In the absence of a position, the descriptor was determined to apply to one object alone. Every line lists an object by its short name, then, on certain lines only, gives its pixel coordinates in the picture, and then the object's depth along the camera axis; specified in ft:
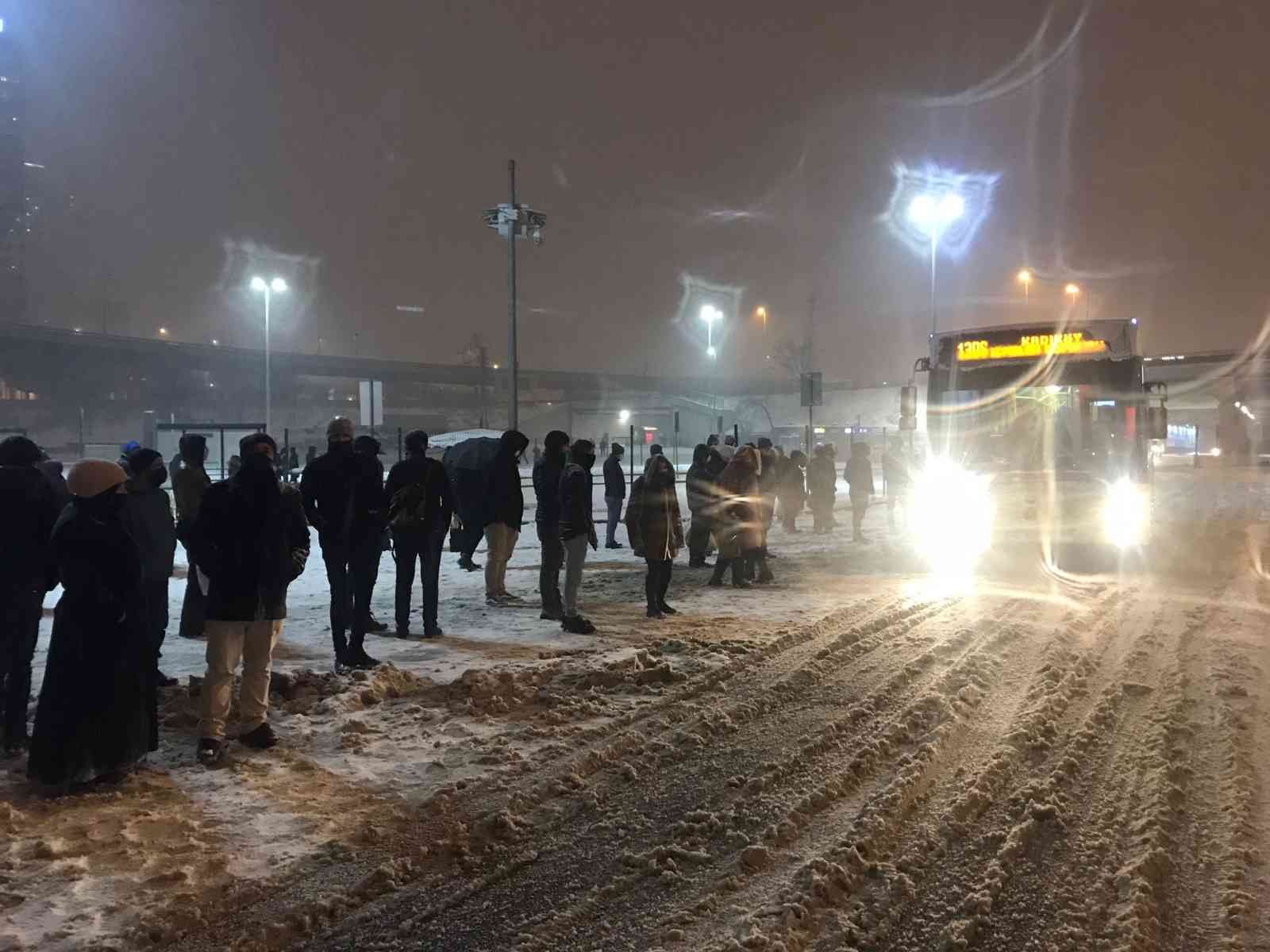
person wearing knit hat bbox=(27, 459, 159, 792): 15.94
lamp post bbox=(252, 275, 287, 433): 116.56
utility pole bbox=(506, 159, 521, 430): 62.75
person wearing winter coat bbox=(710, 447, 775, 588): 37.55
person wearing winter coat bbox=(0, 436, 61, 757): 18.19
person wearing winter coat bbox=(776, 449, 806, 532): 58.49
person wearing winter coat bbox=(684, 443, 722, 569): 41.04
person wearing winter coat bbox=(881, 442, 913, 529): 67.77
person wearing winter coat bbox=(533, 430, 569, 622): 31.48
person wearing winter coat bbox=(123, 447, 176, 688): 22.80
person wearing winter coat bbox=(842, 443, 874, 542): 56.34
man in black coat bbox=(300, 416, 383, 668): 24.90
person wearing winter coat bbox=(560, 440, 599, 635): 29.99
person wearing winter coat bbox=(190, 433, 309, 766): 18.11
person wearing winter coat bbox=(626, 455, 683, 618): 32.01
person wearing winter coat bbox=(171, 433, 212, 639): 26.58
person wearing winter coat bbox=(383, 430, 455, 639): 28.04
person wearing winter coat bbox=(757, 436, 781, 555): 42.52
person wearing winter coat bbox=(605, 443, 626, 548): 51.24
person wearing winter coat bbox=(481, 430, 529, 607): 32.99
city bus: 43.37
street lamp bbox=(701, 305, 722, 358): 120.67
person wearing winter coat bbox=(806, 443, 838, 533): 60.23
